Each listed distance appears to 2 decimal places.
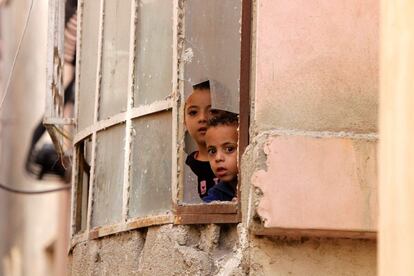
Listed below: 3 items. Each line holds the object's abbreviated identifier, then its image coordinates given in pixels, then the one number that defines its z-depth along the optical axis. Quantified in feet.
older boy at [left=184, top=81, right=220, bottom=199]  44.98
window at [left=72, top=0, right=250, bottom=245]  44.34
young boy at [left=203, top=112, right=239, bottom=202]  43.37
